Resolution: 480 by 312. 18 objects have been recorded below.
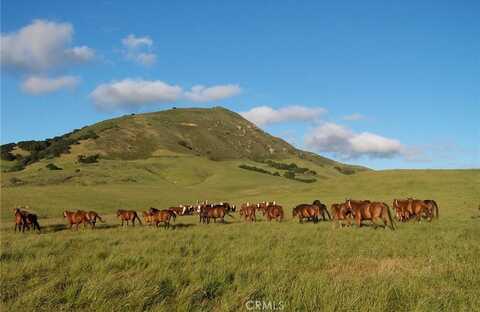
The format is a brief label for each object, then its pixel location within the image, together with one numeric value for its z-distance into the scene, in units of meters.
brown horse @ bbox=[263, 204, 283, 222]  28.36
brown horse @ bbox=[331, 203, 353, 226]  22.84
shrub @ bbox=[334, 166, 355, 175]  171.50
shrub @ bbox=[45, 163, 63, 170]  80.94
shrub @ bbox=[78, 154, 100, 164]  92.07
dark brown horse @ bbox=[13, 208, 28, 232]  24.19
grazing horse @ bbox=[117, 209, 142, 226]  27.27
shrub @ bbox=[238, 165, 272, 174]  122.25
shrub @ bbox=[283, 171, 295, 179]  119.93
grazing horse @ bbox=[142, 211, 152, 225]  26.52
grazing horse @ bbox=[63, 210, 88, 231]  24.80
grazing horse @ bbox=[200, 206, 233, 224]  28.91
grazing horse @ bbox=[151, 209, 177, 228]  25.98
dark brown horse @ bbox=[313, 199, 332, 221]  26.97
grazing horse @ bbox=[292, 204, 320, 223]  25.94
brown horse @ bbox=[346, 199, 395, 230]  21.03
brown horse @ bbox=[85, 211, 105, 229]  24.86
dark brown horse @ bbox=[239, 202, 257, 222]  31.24
